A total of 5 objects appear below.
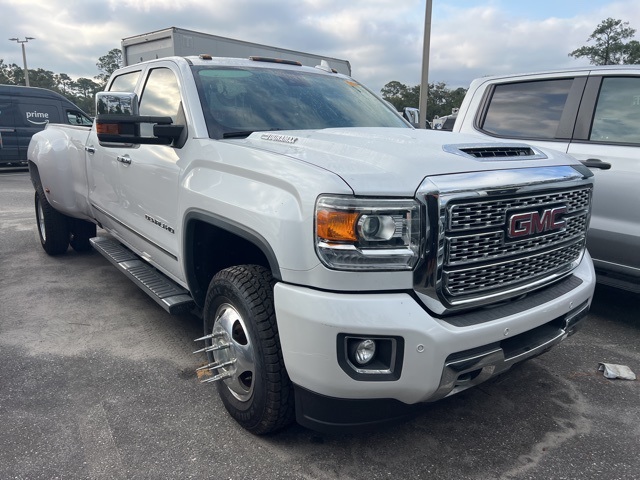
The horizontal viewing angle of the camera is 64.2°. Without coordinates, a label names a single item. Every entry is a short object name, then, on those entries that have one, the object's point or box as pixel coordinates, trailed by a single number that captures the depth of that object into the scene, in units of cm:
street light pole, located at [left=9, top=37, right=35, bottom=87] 4613
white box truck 1062
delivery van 1416
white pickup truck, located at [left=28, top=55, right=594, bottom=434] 199
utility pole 1224
